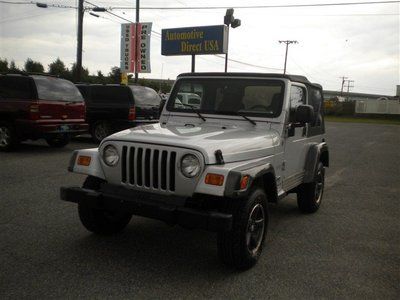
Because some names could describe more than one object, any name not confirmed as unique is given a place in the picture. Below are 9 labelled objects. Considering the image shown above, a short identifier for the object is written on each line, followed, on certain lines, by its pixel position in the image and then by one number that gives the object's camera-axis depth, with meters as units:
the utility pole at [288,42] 70.06
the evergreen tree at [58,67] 62.75
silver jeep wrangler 3.80
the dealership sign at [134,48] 25.62
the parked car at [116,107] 12.91
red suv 10.52
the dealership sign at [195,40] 29.28
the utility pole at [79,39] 24.61
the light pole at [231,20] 22.16
